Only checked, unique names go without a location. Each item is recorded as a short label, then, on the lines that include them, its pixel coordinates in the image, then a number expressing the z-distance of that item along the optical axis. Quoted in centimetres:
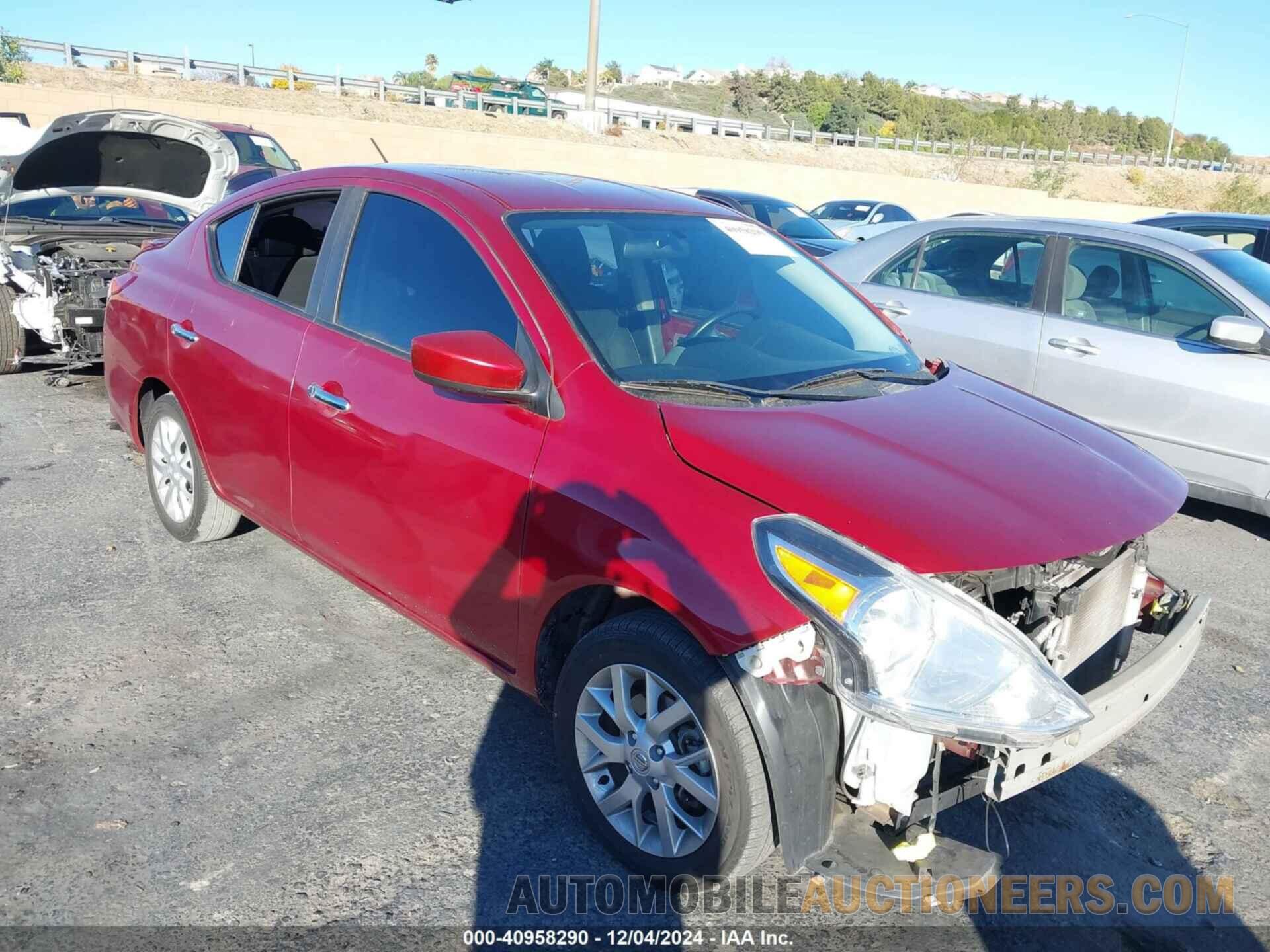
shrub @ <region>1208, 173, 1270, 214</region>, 3291
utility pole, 3052
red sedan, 225
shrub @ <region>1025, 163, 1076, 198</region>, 4297
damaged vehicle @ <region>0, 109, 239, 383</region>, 700
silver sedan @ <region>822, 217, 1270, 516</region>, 521
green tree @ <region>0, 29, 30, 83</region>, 3206
